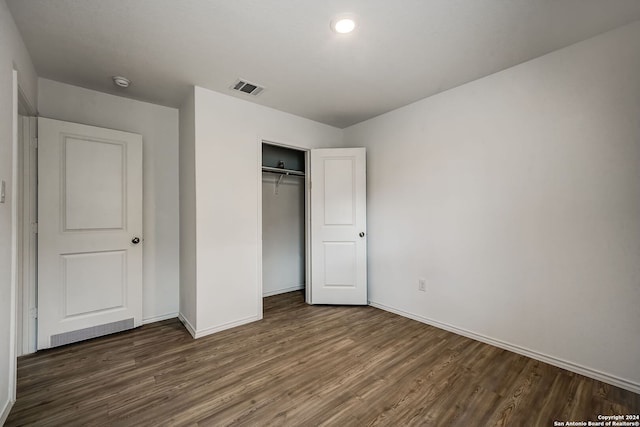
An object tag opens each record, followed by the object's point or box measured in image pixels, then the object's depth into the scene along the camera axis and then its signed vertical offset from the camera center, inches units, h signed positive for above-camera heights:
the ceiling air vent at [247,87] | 98.3 +49.3
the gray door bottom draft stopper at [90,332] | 91.8 -43.5
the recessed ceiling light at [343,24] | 66.5 +49.6
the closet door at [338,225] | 133.3 -5.5
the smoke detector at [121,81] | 92.5 +48.1
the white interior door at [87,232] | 90.9 -6.3
